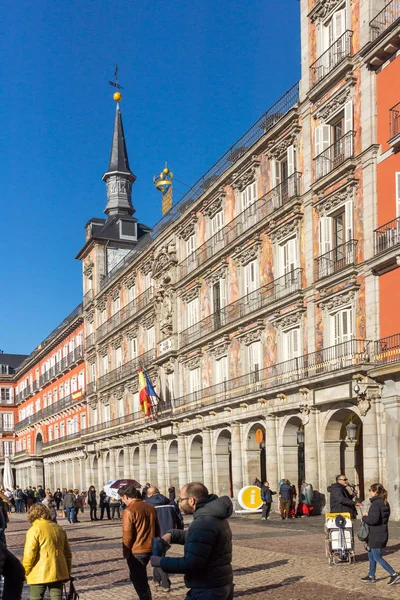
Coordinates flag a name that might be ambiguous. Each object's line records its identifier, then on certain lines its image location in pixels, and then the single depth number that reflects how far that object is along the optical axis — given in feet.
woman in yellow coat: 29.66
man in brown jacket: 35.91
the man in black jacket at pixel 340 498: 55.11
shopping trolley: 51.31
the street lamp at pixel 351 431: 99.35
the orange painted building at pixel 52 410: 229.04
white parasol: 156.15
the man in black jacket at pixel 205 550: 21.35
